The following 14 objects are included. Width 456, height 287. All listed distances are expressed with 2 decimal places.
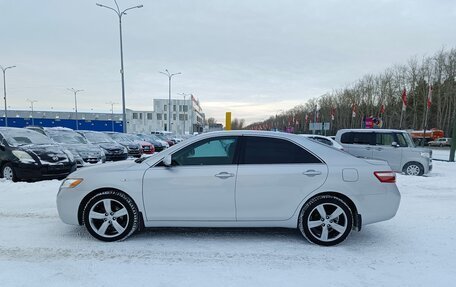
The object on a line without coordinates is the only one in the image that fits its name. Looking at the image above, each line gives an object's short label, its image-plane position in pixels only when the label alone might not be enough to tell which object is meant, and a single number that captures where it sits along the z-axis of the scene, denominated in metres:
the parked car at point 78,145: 11.91
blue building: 84.25
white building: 98.56
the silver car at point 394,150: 11.20
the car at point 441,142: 41.88
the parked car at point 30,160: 8.38
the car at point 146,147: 20.20
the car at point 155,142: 23.98
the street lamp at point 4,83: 48.22
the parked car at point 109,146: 14.60
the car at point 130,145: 18.06
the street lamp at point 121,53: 22.59
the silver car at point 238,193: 4.02
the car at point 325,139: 10.70
